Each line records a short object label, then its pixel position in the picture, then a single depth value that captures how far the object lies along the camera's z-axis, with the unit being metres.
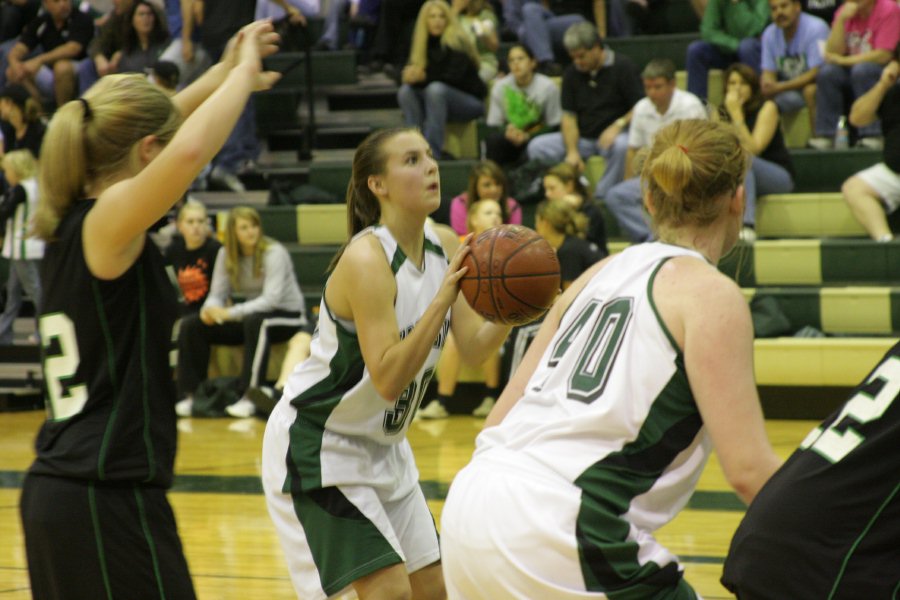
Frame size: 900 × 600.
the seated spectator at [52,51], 23.83
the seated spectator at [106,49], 22.64
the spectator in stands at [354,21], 24.55
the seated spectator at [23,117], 21.31
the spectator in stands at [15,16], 25.52
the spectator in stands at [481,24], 21.11
